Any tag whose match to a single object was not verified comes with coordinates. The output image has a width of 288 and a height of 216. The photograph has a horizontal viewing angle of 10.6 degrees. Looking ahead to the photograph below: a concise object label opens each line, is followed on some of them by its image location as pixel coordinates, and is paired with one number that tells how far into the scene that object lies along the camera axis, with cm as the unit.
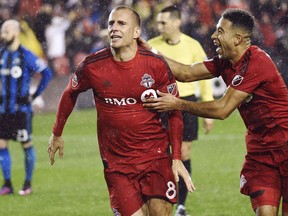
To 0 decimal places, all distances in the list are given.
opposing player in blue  2143
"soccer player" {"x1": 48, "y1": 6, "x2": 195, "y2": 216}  1270
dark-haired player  1257
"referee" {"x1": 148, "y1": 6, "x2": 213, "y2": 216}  1917
